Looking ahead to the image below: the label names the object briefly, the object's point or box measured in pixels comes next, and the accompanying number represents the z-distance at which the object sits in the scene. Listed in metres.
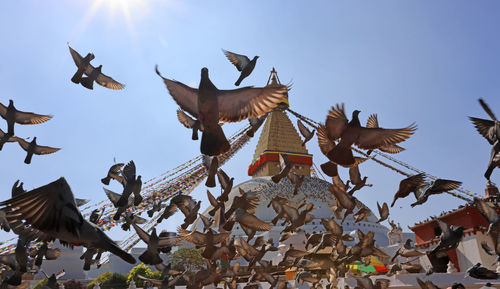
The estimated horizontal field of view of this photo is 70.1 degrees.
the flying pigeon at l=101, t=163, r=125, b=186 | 7.48
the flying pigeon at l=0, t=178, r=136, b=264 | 2.88
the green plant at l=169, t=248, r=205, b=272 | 22.41
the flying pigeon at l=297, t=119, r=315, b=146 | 6.47
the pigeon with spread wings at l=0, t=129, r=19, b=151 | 6.39
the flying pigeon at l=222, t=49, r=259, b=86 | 5.52
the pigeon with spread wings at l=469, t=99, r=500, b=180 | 4.90
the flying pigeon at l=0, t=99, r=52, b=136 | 6.62
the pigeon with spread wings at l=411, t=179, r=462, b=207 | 5.48
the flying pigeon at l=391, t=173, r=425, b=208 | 5.86
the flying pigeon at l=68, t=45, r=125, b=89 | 6.66
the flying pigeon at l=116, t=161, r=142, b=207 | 6.11
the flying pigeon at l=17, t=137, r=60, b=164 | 6.99
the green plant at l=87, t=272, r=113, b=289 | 21.03
